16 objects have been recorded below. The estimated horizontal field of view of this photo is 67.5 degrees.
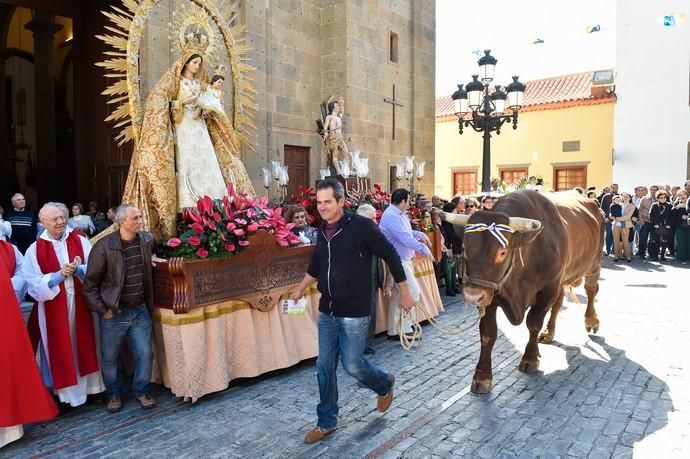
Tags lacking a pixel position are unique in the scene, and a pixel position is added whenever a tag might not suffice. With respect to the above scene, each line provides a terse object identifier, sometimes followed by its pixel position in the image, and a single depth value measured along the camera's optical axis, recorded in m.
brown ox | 4.52
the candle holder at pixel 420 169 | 10.42
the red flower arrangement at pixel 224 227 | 5.04
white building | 21.14
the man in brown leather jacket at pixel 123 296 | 4.51
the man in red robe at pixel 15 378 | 3.93
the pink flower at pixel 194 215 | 5.14
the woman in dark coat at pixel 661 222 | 14.52
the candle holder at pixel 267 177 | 8.59
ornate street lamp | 10.88
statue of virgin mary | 5.86
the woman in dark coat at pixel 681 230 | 14.45
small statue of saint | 9.66
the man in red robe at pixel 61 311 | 4.49
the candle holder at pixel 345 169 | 9.08
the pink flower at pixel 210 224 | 5.07
